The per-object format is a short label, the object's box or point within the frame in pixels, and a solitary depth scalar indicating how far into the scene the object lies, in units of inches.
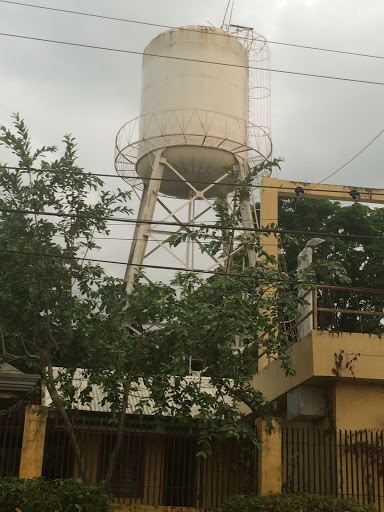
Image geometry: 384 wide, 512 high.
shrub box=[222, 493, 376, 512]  521.0
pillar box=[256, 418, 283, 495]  564.1
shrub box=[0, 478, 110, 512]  500.7
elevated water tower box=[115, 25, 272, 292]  922.1
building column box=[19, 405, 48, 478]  550.9
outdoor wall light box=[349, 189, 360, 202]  864.9
